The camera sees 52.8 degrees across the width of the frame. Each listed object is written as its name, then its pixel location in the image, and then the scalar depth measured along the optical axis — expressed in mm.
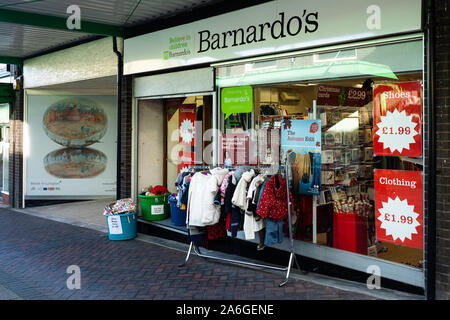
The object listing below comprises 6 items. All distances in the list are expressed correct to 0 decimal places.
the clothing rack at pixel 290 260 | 5688
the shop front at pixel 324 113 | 5203
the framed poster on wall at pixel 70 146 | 12305
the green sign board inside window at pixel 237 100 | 7090
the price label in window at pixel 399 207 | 5117
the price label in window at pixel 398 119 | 5129
